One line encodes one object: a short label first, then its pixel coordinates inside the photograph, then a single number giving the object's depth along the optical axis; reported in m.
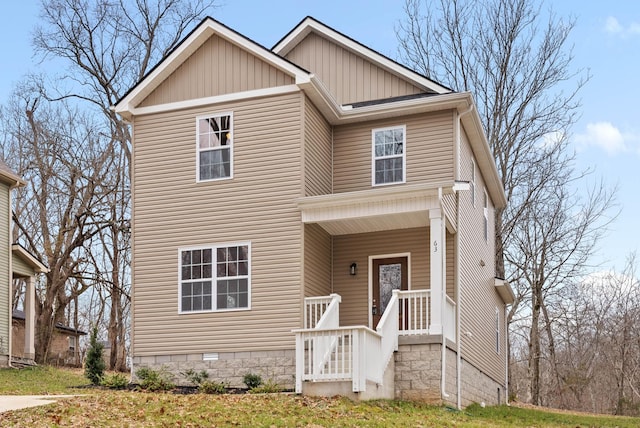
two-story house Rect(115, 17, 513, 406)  15.88
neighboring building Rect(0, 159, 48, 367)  25.09
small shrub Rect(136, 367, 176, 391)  15.46
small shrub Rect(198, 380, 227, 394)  15.21
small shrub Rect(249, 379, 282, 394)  14.56
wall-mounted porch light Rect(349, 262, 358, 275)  17.86
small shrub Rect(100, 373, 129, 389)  15.64
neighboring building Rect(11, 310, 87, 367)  31.39
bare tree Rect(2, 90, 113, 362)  30.88
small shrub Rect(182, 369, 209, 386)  16.14
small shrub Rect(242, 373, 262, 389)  15.50
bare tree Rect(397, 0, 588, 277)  29.53
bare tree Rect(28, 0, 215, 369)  31.48
